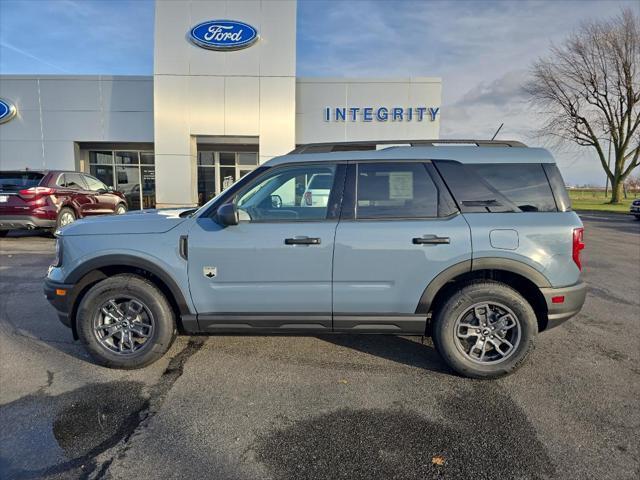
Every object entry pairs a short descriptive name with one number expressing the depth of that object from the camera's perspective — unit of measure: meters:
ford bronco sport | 3.05
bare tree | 28.78
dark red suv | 8.97
